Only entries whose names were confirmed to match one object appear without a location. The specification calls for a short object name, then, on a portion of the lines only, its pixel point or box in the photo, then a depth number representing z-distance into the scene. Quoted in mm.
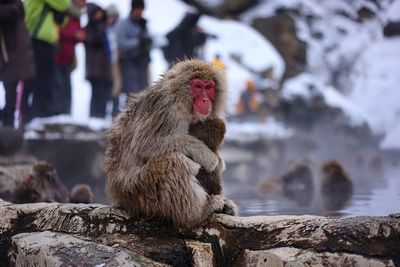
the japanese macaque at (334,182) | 10844
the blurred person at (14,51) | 9964
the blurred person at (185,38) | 15411
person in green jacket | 11054
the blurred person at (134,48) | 13312
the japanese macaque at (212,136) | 5523
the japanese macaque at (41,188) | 8305
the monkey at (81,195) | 8831
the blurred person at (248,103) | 25267
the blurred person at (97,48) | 12742
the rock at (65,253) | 4769
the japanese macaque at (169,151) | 5112
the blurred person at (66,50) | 11941
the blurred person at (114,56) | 13485
